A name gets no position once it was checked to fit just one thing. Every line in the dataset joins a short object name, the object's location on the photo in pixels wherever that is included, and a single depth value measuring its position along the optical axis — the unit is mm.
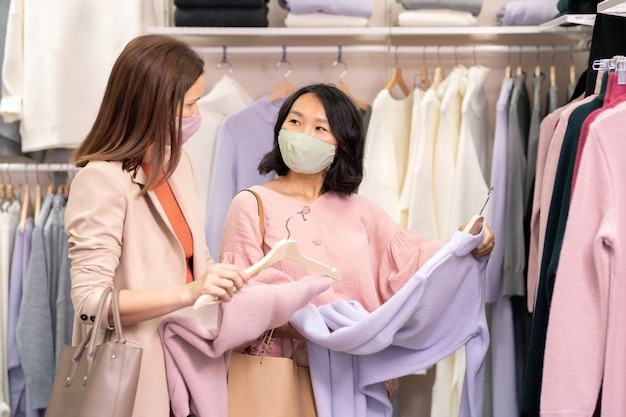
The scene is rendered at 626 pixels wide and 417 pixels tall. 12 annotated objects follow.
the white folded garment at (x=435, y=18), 3605
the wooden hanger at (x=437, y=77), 3615
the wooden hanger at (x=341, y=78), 3572
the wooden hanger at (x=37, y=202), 3570
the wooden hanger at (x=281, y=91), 3588
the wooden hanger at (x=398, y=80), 3668
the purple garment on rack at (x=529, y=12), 3596
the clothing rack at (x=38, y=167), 3545
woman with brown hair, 1880
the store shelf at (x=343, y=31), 3586
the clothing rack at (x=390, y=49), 3730
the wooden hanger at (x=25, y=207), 3479
